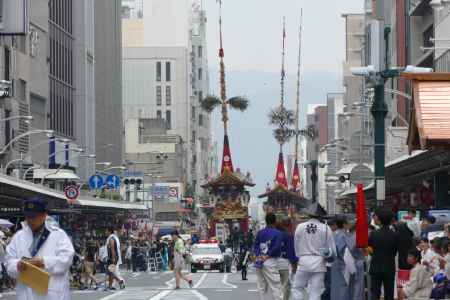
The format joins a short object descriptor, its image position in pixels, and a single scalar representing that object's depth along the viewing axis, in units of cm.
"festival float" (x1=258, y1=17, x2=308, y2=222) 9750
